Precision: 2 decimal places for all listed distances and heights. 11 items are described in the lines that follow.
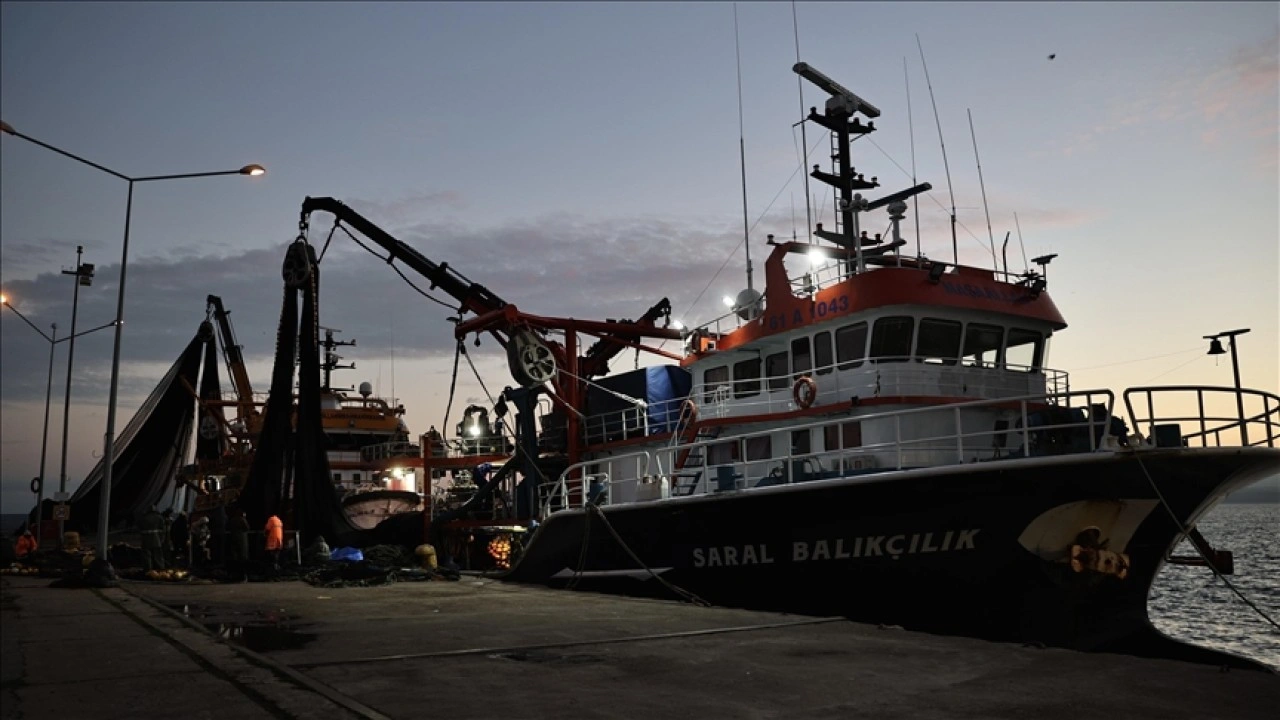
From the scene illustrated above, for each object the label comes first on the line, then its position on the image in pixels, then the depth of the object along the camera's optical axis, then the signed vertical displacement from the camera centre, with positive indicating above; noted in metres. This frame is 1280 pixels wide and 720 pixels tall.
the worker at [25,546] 28.83 -0.74
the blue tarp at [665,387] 21.83 +3.00
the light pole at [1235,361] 11.71 +2.38
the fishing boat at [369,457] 32.44 +2.55
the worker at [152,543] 20.70 -0.48
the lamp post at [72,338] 33.50 +6.31
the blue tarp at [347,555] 22.35 -0.82
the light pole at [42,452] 32.75 +2.59
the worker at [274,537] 21.19 -0.38
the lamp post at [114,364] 17.62 +3.02
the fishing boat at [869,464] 11.52 +0.73
